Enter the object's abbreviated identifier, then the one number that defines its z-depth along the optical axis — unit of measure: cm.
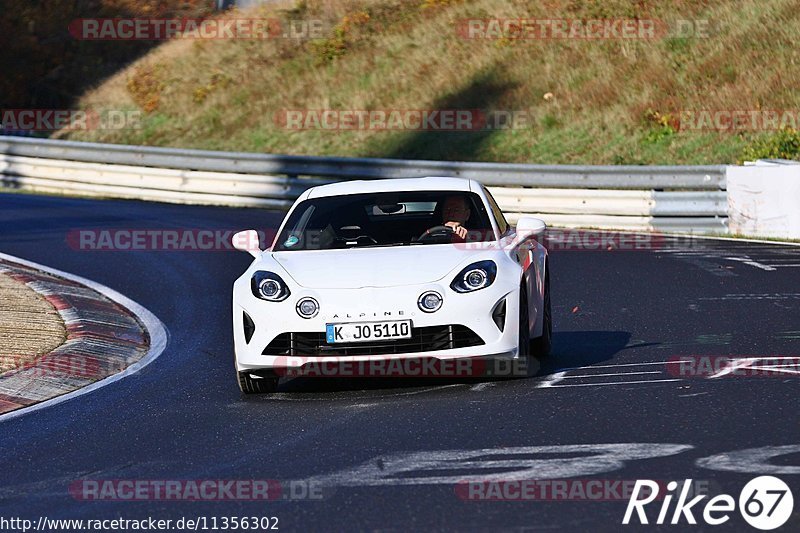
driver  1945
